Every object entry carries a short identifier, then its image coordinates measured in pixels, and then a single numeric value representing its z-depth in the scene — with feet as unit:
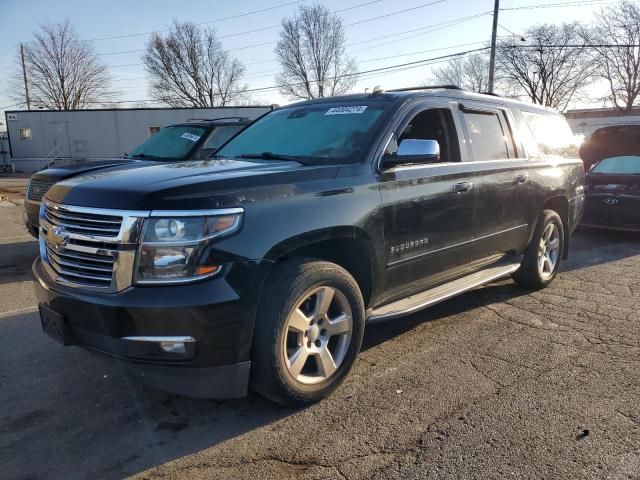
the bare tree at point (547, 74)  178.70
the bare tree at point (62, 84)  185.68
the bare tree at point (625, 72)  168.86
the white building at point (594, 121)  118.10
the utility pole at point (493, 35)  82.74
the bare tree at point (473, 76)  187.32
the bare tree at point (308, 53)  196.65
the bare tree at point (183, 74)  201.46
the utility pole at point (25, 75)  174.70
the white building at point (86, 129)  101.60
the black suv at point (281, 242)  8.55
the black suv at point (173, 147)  21.31
